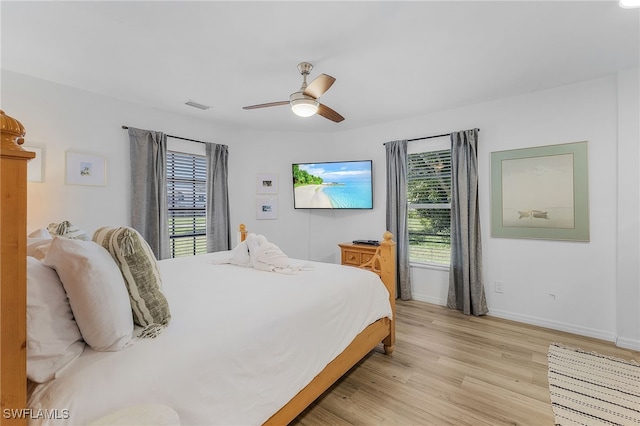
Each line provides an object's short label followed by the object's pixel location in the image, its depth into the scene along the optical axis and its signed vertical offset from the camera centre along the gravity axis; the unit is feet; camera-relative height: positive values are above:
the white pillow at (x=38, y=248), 4.35 -0.50
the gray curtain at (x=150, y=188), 10.98 +1.10
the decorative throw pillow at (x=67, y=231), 5.84 -0.34
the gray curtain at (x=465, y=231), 11.20 -0.76
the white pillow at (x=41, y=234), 5.75 -0.38
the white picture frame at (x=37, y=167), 8.73 +1.54
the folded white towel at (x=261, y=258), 7.80 -1.27
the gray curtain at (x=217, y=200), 13.28 +0.69
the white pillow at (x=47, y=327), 2.86 -1.21
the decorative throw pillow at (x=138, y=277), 3.93 -0.88
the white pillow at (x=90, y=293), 3.21 -0.90
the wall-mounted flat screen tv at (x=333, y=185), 14.21 +1.49
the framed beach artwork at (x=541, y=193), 9.59 +0.69
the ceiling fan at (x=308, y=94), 7.21 +3.28
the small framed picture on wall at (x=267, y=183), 15.15 +1.68
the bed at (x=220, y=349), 2.57 -1.79
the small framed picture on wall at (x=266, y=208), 15.10 +0.30
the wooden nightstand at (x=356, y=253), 12.80 -1.88
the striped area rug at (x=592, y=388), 5.66 -4.11
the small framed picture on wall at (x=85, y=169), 9.53 +1.64
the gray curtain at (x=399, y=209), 13.09 +0.18
